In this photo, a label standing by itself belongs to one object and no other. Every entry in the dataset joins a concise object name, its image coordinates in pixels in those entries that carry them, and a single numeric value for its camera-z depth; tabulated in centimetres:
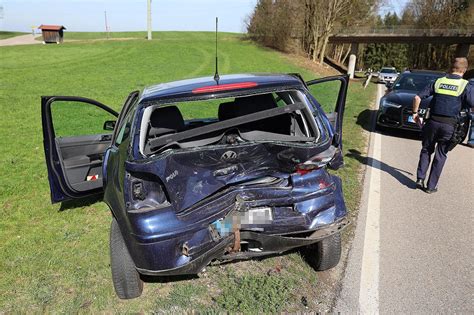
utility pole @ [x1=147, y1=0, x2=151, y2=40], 4353
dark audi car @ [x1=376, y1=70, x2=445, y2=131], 881
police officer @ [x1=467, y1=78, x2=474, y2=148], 821
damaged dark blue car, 274
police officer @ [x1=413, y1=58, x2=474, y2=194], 525
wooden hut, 4169
